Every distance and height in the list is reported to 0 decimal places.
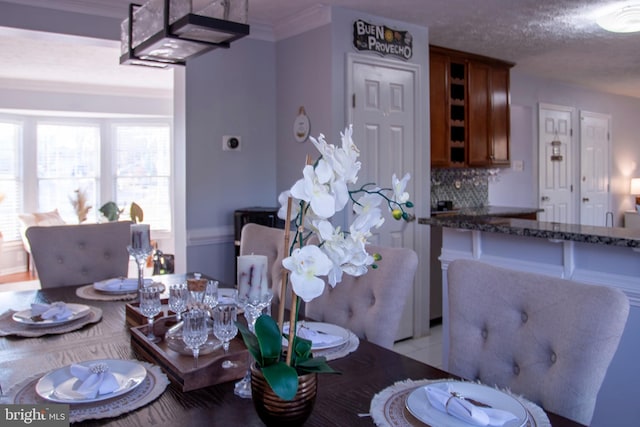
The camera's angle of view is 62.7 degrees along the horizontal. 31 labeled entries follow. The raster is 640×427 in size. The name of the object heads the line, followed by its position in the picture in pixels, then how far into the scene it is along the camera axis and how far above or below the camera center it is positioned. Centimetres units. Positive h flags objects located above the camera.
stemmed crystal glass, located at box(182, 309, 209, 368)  122 -29
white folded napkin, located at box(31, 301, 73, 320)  175 -36
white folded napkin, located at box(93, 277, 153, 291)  224 -35
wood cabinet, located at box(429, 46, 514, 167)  464 +88
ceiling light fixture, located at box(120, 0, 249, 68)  162 +56
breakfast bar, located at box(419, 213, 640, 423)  197 -23
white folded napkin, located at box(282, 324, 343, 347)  148 -39
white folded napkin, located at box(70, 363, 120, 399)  113 -39
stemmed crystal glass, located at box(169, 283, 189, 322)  156 -28
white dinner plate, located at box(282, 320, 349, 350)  146 -39
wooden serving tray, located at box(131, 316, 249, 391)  121 -39
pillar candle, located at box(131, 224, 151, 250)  209 -13
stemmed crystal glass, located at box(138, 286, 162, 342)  154 -29
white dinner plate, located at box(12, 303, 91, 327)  171 -38
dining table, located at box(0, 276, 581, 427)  107 -43
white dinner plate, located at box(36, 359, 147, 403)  112 -41
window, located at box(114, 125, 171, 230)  802 +52
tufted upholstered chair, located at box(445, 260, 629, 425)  116 -32
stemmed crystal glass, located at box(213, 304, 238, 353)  127 -29
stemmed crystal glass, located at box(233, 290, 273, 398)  119 -25
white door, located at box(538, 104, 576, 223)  609 +47
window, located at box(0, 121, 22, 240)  719 +37
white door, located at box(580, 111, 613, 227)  675 +46
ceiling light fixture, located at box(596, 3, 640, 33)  332 +118
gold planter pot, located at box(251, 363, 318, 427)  97 -37
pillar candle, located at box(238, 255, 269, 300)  123 -18
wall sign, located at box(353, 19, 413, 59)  367 +118
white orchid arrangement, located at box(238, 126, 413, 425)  84 -7
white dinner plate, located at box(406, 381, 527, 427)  101 -41
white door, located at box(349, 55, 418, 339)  375 +57
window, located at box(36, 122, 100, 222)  760 +57
